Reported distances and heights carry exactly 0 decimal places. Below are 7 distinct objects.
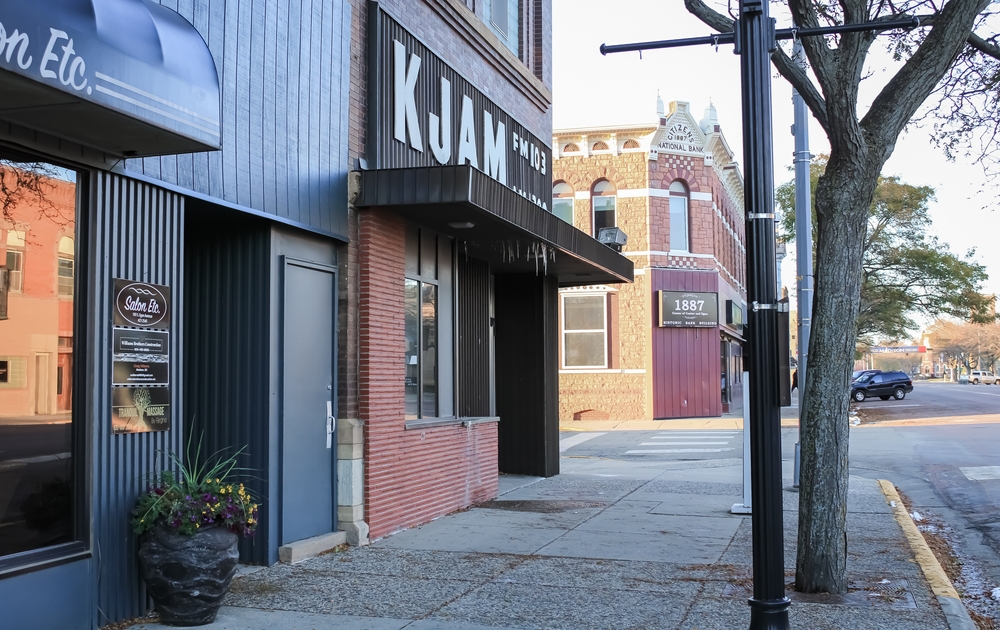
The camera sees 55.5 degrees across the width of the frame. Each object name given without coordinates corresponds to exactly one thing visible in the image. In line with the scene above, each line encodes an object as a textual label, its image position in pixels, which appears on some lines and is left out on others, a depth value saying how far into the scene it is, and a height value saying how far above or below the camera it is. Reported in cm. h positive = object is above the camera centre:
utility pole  1402 +201
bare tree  735 +113
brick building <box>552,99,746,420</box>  3312 +270
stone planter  619 -137
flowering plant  623 -95
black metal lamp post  573 +27
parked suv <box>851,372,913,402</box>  4606 -128
